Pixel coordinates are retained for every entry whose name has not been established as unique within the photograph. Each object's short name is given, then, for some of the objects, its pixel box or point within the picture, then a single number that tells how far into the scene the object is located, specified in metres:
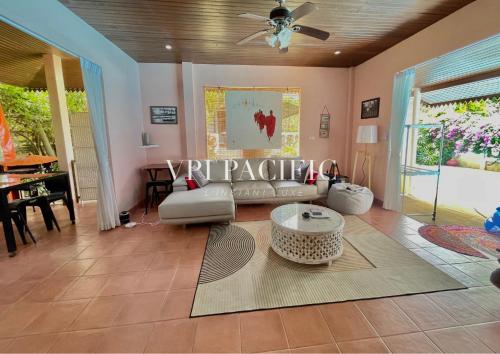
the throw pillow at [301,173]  3.87
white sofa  2.84
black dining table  2.27
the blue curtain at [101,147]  2.78
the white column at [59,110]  3.44
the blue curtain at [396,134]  3.37
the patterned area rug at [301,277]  1.69
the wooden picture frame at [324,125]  4.91
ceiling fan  2.00
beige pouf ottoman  3.37
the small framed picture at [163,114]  4.46
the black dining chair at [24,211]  2.51
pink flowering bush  4.20
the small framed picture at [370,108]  4.09
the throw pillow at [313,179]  3.78
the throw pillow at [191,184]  3.46
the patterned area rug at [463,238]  2.32
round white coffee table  2.03
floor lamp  3.89
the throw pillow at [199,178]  3.55
